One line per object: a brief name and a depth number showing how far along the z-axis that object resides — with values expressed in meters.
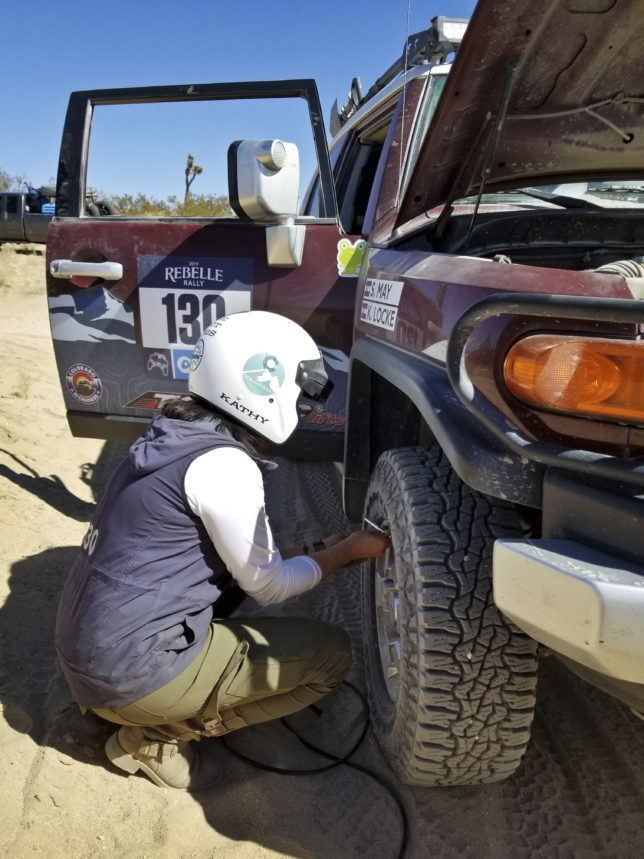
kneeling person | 2.09
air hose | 2.11
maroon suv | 1.37
